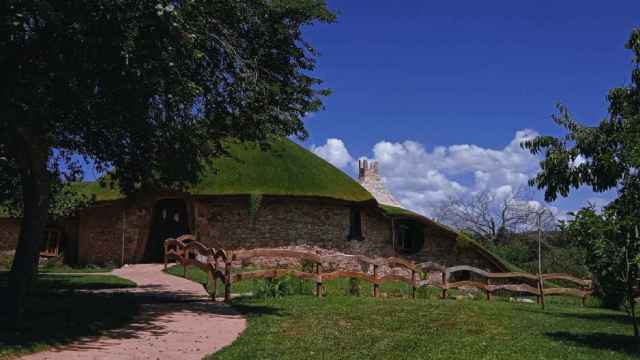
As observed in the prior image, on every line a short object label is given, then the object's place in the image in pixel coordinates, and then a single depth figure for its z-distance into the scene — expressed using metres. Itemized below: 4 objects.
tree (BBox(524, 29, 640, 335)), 10.25
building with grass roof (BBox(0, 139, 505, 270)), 25.95
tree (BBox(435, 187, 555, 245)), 43.06
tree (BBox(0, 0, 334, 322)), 9.84
